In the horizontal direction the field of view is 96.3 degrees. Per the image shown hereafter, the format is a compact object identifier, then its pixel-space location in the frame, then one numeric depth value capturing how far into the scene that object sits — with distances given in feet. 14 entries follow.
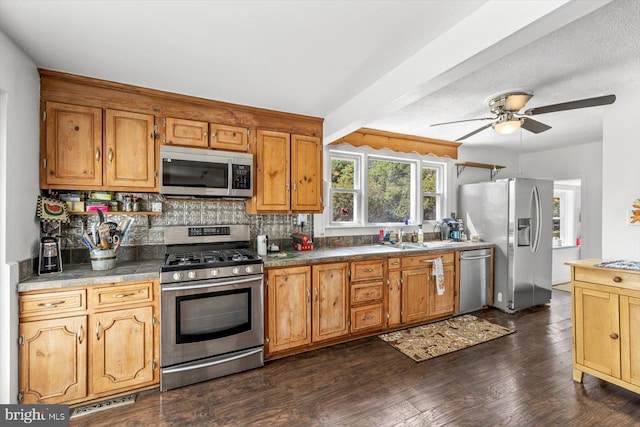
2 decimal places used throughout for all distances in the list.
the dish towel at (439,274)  11.38
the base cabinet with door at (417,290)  10.67
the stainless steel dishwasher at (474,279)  12.44
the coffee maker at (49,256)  6.82
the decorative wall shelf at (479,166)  15.40
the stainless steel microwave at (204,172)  8.29
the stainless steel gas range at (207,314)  7.26
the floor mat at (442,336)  9.20
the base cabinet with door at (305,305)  8.66
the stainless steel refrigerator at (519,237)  12.76
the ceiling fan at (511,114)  8.55
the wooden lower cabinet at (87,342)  6.15
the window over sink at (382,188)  12.59
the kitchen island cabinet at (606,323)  6.59
